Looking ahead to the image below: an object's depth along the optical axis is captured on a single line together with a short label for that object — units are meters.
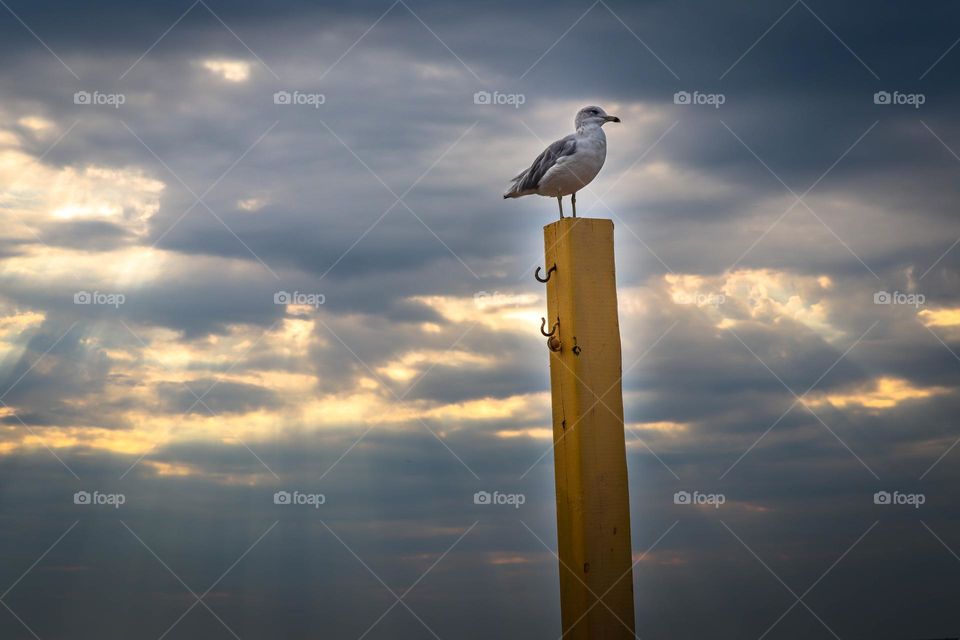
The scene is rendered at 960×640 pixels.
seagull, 7.72
